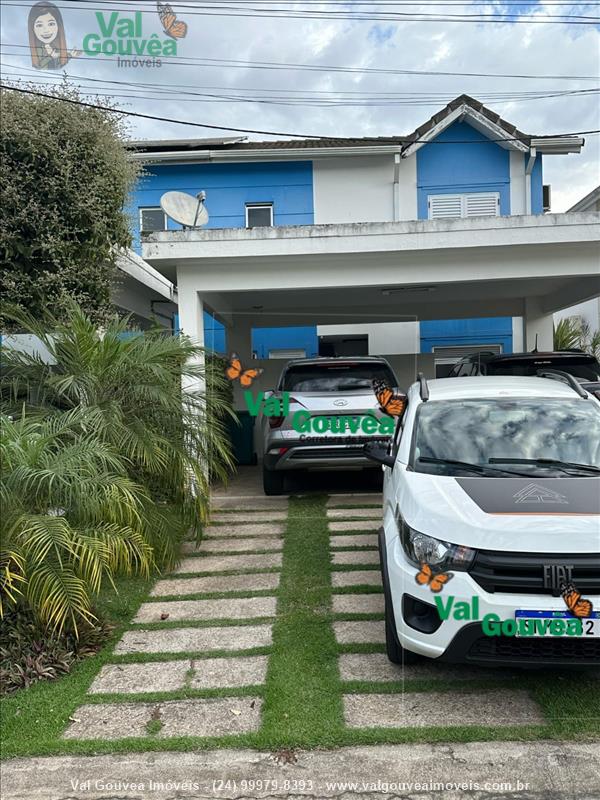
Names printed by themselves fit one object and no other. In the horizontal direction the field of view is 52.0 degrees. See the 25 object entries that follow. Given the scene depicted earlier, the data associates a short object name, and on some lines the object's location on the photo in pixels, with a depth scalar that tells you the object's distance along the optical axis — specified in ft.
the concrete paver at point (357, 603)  15.26
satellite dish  27.86
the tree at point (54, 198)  21.43
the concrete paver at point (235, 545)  20.45
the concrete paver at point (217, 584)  17.02
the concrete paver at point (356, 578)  17.01
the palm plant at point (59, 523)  12.19
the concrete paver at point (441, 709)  10.53
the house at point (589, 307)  54.29
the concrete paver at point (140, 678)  12.00
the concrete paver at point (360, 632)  13.69
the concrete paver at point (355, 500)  25.75
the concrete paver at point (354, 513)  23.68
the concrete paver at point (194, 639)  13.65
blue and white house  40.34
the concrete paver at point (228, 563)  18.71
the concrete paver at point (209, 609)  15.28
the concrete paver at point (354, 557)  18.71
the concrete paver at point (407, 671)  11.98
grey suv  23.72
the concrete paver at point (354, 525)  22.12
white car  9.91
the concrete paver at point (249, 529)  22.21
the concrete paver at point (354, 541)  20.33
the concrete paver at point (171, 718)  10.52
